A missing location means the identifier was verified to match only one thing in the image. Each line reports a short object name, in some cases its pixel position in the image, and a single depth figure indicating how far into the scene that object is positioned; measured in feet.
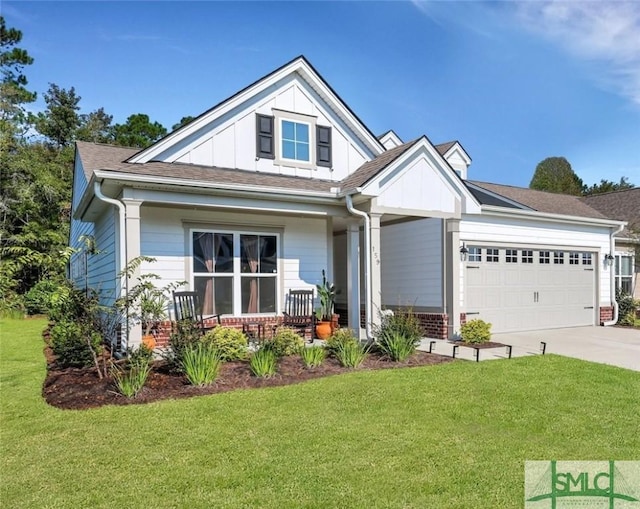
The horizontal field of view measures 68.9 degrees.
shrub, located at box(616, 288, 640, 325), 47.73
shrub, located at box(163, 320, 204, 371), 21.88
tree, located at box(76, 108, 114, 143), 106.42
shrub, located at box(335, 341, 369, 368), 24.50
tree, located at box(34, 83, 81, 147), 102.37
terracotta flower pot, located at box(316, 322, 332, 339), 33.18
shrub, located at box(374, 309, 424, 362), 26.27
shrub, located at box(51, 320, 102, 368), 23.52
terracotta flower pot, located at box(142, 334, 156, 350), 25.31
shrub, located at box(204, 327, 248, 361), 25.03
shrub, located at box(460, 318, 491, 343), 32.58
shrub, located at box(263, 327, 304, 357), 25.34
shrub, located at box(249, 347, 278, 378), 21.80
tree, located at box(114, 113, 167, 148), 114.42
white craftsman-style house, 29.68
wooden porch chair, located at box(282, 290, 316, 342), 32.73
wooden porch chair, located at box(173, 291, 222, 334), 29.19
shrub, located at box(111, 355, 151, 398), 18.88
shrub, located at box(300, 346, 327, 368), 23.79
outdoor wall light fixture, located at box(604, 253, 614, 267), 47.19
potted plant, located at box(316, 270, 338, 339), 33.27
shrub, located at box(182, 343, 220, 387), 20.44
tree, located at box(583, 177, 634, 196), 144.25
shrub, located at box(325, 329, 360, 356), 25.88
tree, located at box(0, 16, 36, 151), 70.59
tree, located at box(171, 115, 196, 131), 126.16
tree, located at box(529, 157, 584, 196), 131.32
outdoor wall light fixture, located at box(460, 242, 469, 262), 37.32
